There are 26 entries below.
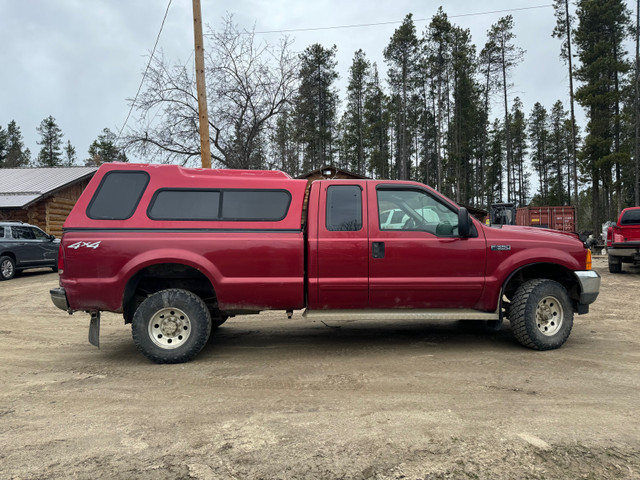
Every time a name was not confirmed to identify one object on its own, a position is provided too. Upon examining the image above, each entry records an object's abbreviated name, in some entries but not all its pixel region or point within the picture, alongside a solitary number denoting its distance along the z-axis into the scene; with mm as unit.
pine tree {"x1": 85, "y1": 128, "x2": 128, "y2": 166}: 59047
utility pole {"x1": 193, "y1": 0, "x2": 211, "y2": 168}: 10141
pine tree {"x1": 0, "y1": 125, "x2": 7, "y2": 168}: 50281
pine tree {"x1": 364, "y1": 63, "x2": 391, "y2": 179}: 49844
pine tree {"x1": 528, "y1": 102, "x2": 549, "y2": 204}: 59812
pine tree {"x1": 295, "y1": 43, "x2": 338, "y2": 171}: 42594
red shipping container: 26172
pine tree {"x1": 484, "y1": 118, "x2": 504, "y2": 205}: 57812
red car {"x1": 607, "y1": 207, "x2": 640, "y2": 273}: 11539
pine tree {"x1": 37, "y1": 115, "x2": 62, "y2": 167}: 69750
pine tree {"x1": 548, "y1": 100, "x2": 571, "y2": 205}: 57281
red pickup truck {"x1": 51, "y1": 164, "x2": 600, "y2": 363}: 4578
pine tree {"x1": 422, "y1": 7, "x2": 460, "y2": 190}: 37906
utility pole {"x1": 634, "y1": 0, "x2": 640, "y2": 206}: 28344
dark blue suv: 13812
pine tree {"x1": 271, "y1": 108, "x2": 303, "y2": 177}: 20688
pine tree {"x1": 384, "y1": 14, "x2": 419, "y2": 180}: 38156
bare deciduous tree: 17516
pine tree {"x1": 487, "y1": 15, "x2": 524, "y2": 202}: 37609
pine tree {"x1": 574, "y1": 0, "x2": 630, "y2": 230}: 30141
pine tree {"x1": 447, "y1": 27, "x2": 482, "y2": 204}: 40531
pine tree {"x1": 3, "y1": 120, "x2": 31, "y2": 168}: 65375
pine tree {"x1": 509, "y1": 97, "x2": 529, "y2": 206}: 56831
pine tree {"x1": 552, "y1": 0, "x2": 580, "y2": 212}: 31484
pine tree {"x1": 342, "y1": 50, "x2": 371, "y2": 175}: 47906
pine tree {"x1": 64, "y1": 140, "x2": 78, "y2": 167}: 75375
